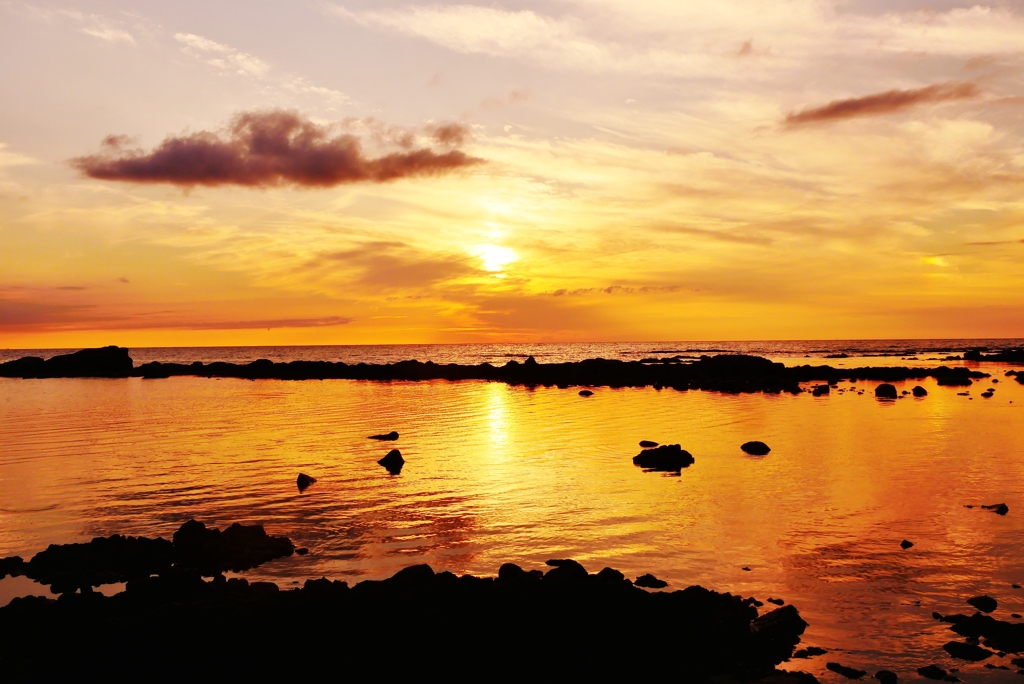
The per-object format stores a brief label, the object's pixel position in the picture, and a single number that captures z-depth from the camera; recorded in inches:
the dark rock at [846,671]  405.4
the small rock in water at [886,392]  2161.8
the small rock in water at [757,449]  1139.8
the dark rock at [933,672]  402.0
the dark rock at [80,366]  3969.0
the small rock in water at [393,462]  1017.5
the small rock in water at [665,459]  1028.5
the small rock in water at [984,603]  493.4
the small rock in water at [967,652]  421.5
